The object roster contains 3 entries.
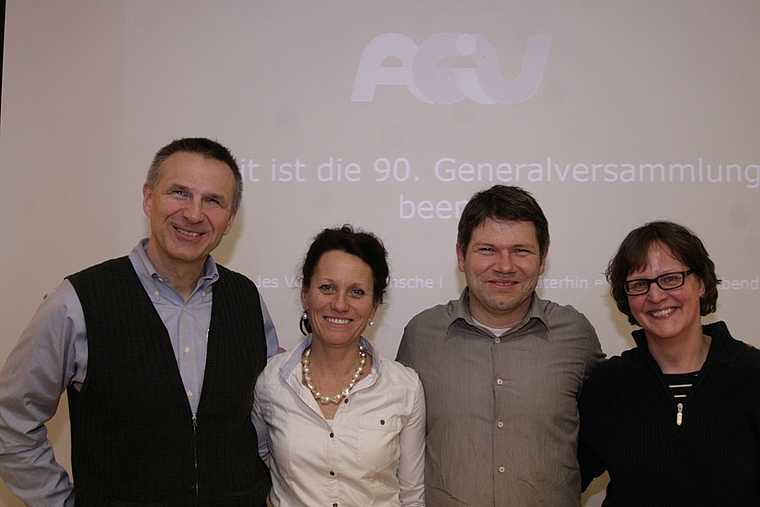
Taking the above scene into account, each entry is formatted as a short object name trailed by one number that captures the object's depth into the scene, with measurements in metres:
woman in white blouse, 1.85
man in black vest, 1.77
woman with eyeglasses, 1.74
